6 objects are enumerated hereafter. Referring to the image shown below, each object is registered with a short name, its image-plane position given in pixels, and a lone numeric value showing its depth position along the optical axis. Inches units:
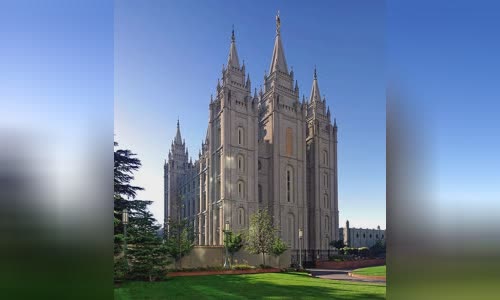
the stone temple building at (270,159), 1210.6
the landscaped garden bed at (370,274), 428.5
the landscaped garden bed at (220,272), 555.5
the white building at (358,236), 2008.4
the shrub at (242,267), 679.0
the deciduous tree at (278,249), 816.3
